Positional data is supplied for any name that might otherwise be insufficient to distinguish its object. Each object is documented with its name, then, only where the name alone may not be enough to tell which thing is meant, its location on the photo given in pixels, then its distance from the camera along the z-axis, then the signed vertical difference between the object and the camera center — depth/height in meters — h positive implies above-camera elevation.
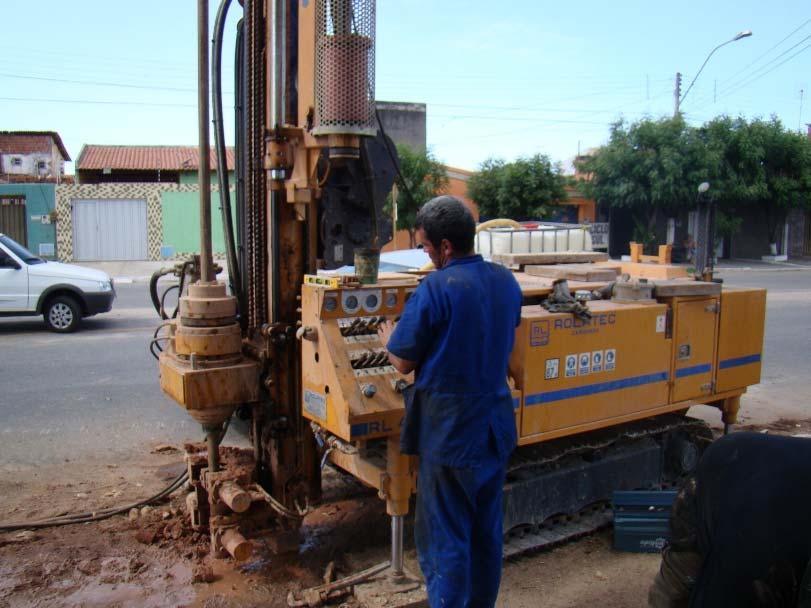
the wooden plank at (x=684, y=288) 5.00 -0.45
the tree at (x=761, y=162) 27.72 +2.09
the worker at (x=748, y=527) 1.96 -0.80
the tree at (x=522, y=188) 27.53 +1.13
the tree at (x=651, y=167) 26.56 +1.82
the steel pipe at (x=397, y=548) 3.85 -1.63
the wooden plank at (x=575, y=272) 5.27 -0.37
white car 11.64 -1.10
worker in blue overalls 3.12 -0.72
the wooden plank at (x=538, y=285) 4.77 -0.42
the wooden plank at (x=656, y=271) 5.84 -0.40
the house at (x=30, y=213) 25.53 +0.22
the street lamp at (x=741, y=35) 23.12 +5.51
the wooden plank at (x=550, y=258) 5.77 -0.29
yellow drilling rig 3.79 -0.65
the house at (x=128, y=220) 26.17 -0.02
